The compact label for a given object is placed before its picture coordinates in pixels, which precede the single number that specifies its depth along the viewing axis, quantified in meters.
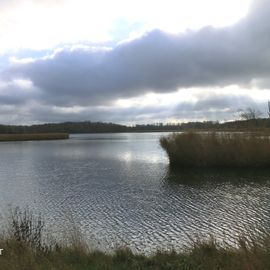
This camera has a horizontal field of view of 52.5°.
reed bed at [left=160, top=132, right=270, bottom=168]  22.10
